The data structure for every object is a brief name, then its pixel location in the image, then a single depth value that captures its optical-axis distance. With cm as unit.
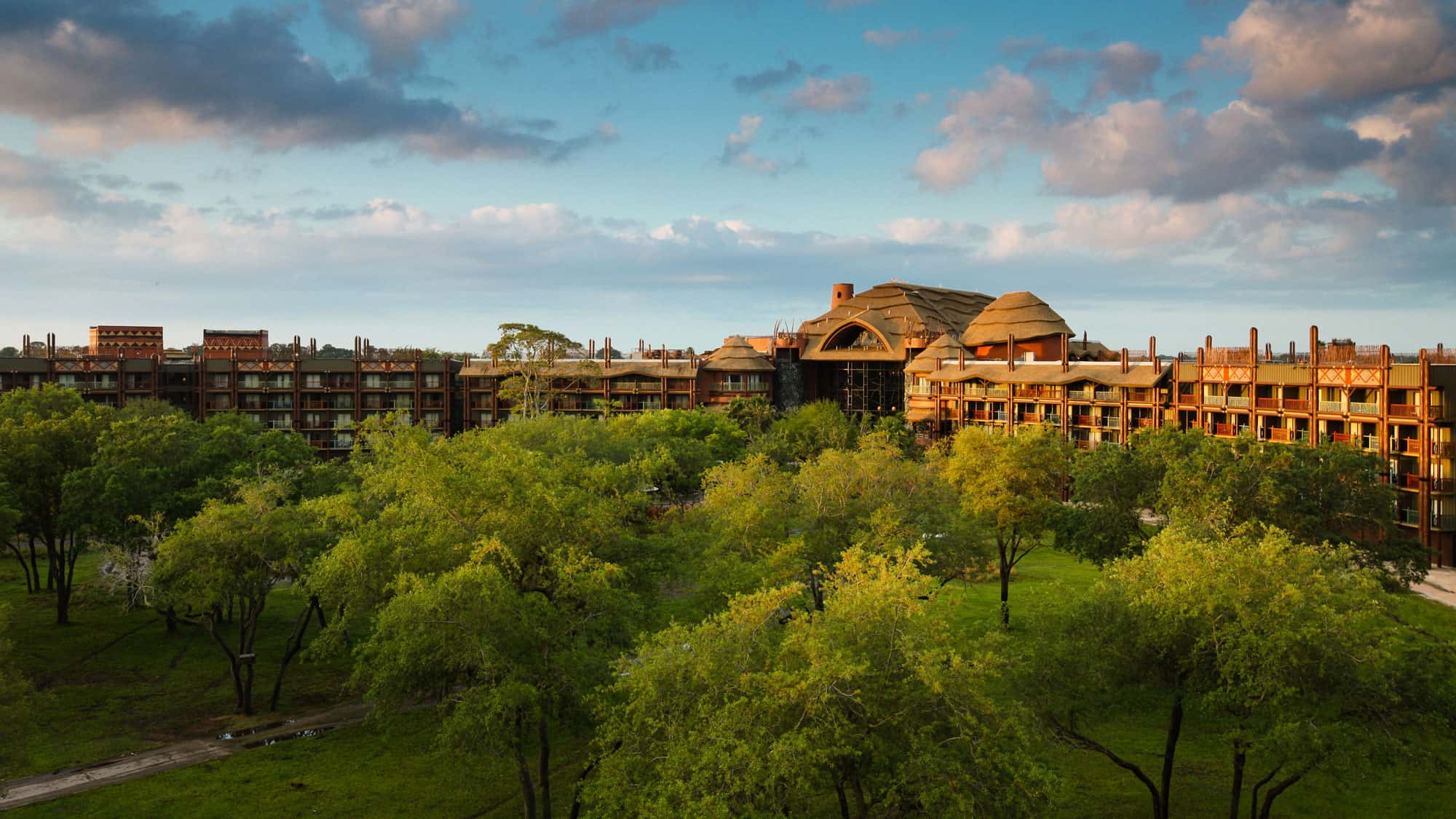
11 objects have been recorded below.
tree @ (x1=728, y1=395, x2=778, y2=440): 10325
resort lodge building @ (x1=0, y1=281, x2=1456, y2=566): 7469
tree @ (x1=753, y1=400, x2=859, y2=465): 8044
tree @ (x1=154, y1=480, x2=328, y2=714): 3603
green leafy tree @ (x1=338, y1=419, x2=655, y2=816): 2483
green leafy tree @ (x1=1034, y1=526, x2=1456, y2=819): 2261
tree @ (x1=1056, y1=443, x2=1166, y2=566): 4584
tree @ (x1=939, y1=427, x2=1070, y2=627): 4738
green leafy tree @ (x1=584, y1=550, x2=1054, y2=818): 1897
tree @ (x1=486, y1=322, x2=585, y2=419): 9212
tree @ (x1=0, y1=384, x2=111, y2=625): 4903
